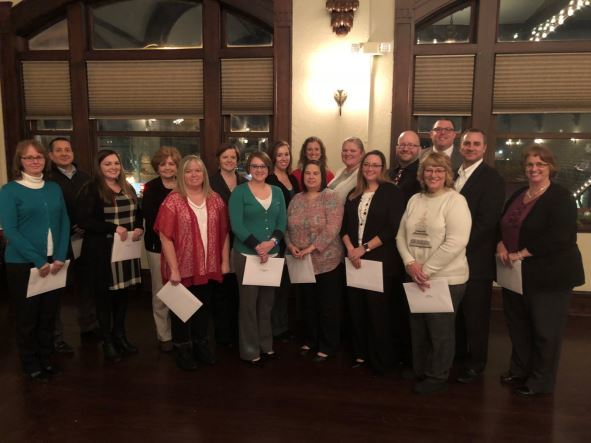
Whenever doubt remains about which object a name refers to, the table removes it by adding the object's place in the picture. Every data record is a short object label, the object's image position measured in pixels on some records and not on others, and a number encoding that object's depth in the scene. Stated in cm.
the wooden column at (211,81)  419
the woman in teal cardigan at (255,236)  264
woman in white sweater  230
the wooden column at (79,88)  433
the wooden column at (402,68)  377
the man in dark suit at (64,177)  300
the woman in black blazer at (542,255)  229
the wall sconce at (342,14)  371
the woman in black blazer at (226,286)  301
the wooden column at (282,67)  389
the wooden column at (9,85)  435
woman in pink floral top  268
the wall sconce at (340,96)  382
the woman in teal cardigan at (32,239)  241
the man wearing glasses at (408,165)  278
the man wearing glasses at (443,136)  281
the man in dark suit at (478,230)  249
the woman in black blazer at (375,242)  255
